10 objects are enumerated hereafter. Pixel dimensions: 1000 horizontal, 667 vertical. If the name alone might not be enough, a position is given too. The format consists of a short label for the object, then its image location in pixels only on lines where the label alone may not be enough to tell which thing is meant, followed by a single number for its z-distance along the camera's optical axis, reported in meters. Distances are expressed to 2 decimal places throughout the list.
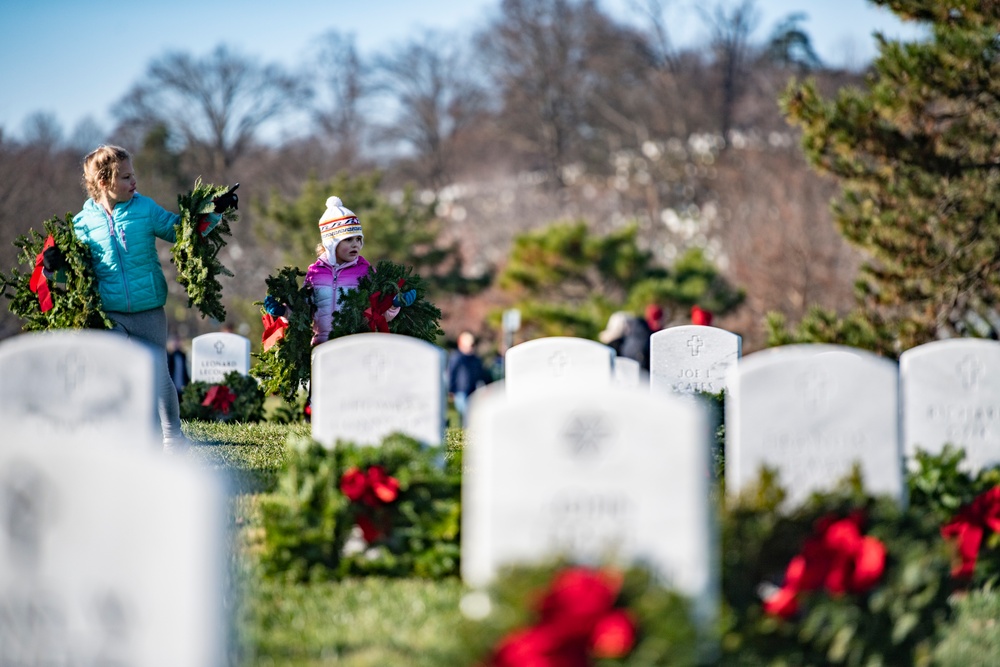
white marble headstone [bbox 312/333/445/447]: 11.27
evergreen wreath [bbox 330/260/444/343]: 16.17
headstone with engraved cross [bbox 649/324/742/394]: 18.39
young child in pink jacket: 16.55
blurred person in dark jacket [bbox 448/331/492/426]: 35.91
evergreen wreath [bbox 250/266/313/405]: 16.41
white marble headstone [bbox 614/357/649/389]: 19.85
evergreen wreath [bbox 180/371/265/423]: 25.47
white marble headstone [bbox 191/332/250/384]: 27.20
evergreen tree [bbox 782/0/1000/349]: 27.66
